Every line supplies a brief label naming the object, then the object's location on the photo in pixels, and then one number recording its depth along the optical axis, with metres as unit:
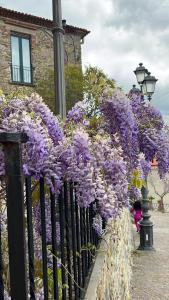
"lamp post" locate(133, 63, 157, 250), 13.75
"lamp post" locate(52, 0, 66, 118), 4.96
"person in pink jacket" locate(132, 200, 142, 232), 16.55
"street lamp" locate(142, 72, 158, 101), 13.73
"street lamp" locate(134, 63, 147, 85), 14.60
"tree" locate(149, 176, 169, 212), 29.41
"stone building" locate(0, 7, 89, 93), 23.92
